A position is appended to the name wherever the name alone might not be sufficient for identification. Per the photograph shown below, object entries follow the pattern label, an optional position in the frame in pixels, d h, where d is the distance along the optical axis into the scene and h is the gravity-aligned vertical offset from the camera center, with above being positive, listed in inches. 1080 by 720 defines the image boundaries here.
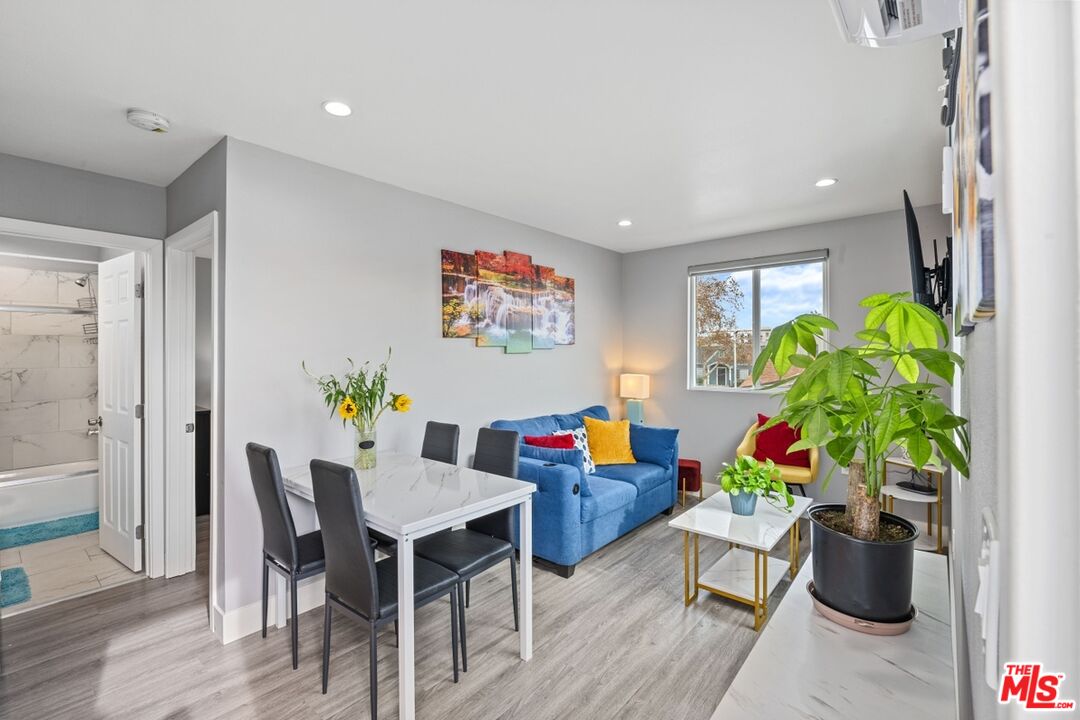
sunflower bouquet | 106.9 -8.4
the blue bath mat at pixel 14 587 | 114.3 -53.2
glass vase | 106.9 -18.8
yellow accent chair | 159.0 -36.3
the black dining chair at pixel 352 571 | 74.9 -32.5
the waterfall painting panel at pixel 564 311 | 185.3 +18.6
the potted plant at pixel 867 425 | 38.4 -5.3
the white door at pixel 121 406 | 126.4 -11.1
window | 176.4 +20.0
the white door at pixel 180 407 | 126.2 -10.9
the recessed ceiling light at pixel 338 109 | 89.0 +45.6
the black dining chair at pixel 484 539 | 92.5 -36.0
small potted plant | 114.9 -28.6
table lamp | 208.5 -13.2
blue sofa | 125.9 -36.6
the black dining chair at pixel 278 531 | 87.5 -30.7
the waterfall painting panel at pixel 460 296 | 144.2 +19.4
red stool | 184.9 -42.5
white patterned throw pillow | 156.8 -26.5
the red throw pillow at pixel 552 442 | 146.6 -23.6
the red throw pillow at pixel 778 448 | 166.9 -29.6
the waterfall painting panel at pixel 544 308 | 175.3 +18.7
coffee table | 105.0 -41.6
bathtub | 158.7 -42.3
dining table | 76.5 -24.2
